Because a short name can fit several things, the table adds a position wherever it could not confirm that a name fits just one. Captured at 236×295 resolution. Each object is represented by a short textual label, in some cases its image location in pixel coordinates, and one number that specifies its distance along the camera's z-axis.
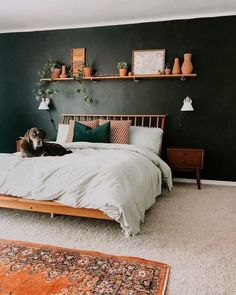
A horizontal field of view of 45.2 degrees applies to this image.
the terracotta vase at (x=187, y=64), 4.31
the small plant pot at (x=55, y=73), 4.98
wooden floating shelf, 4.43
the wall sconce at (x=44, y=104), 4.98
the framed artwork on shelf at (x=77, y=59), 4.93
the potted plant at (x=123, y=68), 4.63
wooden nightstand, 4.12
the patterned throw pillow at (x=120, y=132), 4.18
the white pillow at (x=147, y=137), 4.18
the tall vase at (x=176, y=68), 4.38
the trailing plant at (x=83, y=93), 4.98
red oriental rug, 1.78
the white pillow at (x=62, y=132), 4.56
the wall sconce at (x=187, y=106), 4.30
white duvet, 2.41
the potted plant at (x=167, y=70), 4.43
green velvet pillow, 4.07
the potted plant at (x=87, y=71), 4.79
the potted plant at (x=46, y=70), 5.04
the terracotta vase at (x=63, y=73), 4.94
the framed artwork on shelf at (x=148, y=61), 4.54
